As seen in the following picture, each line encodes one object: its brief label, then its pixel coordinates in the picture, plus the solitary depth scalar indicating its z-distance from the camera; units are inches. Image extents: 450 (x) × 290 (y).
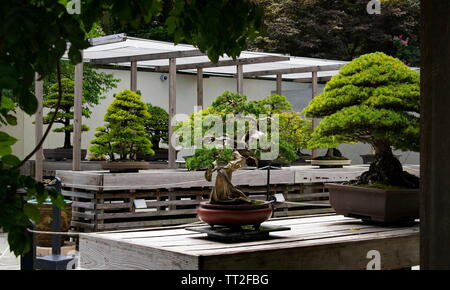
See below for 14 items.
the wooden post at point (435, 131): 85.0
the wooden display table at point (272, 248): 90.4
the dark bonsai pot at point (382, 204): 125.3
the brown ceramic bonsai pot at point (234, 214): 106.7
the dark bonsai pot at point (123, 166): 290.4
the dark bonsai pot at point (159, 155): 437.1
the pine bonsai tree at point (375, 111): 132.7
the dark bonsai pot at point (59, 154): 420.0
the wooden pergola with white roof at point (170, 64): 309.0
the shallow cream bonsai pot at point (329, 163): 370.0
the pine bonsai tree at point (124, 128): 299.1
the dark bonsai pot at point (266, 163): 326.4
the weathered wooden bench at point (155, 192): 271.0
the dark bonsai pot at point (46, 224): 258.8
